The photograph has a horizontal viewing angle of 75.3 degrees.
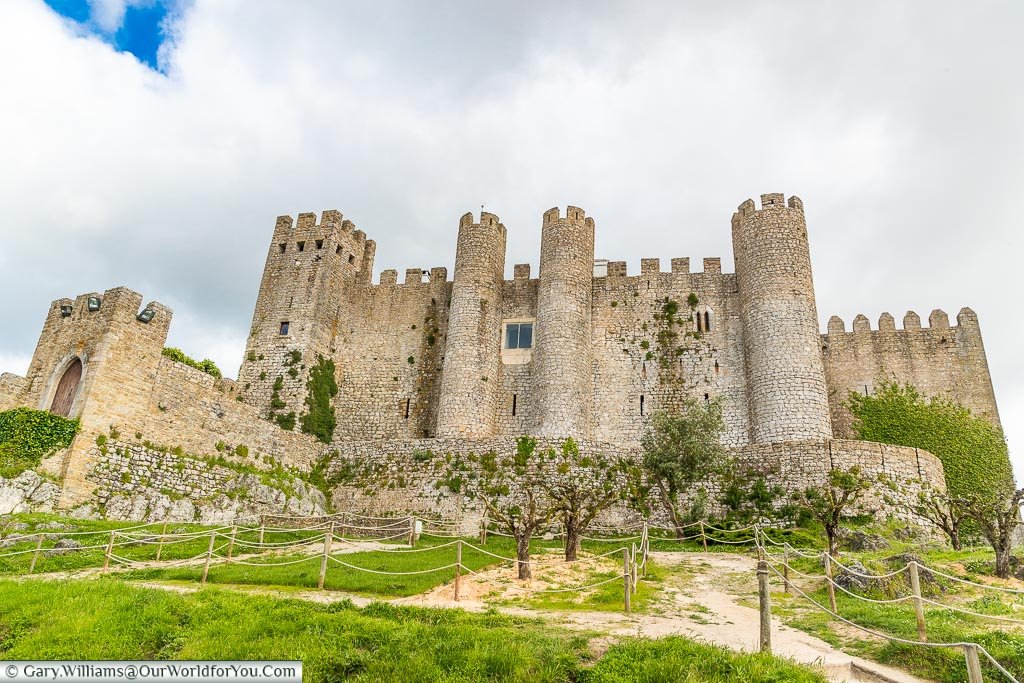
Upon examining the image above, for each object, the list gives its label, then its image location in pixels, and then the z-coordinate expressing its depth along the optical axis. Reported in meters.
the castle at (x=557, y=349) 25.97
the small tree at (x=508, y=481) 21.91
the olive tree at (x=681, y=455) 21.23
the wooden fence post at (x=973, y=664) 5.58
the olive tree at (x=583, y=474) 21.92
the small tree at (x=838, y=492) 19.30
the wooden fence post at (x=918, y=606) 8.08
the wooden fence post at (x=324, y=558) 11.18
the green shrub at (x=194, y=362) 34.25
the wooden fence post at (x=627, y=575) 10.16
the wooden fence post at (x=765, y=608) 7.62
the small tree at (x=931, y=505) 18.38
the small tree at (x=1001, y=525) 12.41
